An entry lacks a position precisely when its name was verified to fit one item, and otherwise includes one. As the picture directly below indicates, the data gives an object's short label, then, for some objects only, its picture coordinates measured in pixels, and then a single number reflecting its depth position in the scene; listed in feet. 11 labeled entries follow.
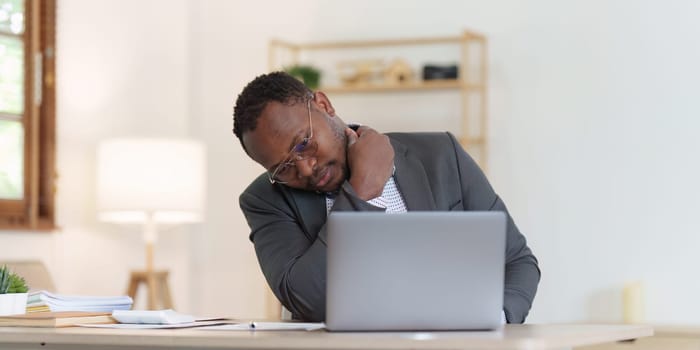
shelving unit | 16.78
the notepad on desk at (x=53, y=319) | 6.59
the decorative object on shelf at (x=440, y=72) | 16.90
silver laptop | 5.63
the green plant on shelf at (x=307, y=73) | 17.21
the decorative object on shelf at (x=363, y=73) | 17.40
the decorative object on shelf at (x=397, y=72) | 17.11
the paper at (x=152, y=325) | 6.42
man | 7.23
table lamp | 15.97
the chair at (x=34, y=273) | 12.11
